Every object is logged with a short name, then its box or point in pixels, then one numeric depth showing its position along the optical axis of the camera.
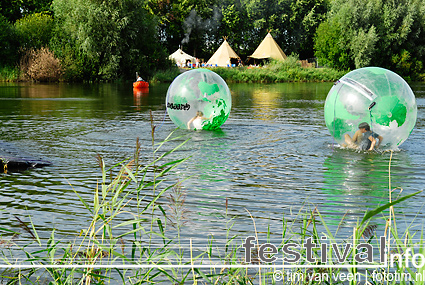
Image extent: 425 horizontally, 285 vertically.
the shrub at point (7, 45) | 48.59
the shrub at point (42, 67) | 46.22
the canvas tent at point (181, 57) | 69.56
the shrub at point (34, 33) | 50.12
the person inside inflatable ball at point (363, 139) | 9.97
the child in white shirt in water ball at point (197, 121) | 13.18
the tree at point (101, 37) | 45.88
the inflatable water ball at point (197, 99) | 12.77
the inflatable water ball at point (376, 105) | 9.66
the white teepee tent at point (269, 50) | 67.75
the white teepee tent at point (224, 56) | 68.25
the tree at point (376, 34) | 55.91
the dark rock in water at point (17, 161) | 9.08
